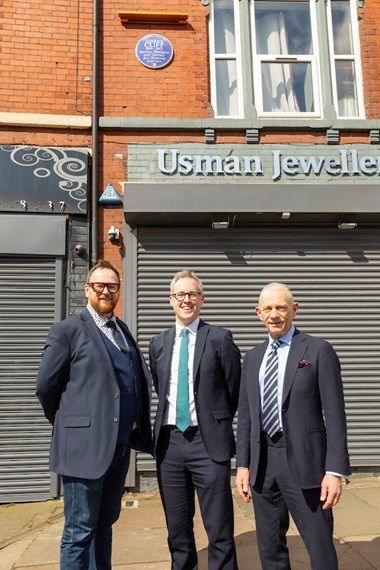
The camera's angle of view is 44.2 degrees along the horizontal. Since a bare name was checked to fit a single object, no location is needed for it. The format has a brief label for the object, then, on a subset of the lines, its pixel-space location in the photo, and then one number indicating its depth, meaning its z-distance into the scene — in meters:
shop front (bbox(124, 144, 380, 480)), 6.37
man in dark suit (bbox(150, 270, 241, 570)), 3.08
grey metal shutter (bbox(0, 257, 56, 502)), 5.93
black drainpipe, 6.35
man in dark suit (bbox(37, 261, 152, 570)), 2.88
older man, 2.69
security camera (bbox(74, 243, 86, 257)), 6.23
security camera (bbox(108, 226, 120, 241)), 6.35
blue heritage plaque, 6.83
